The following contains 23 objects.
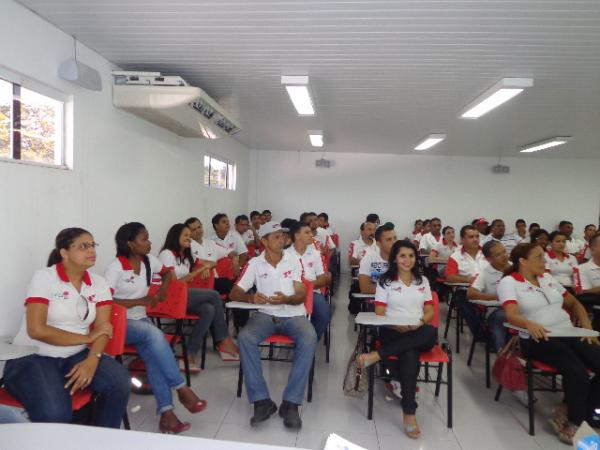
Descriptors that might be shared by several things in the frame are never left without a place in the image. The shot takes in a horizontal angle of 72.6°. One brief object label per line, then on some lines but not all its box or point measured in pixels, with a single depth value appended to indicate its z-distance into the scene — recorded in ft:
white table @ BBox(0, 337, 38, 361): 6.09
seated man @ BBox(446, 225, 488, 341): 14.30
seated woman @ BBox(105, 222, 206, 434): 8.54
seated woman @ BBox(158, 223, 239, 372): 11.93
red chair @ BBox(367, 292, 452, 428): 8.98
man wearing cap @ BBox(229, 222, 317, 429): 8.97
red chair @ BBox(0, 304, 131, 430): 7.81
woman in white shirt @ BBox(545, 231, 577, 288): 15.69
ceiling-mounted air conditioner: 11.68
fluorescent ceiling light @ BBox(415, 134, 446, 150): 22.54
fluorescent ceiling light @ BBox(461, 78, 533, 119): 12.52
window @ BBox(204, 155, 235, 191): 21.79
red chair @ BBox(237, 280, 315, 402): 9.72
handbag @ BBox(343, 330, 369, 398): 10.02
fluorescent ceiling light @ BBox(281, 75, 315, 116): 12.78
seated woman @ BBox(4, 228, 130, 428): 6.47
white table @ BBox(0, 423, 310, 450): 3.37
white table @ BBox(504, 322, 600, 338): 8.64
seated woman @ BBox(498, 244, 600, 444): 8.61
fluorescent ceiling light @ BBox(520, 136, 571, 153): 22.50
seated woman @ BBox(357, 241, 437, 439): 8.87
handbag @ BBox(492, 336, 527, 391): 9.35
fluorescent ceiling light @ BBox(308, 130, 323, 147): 22.69
